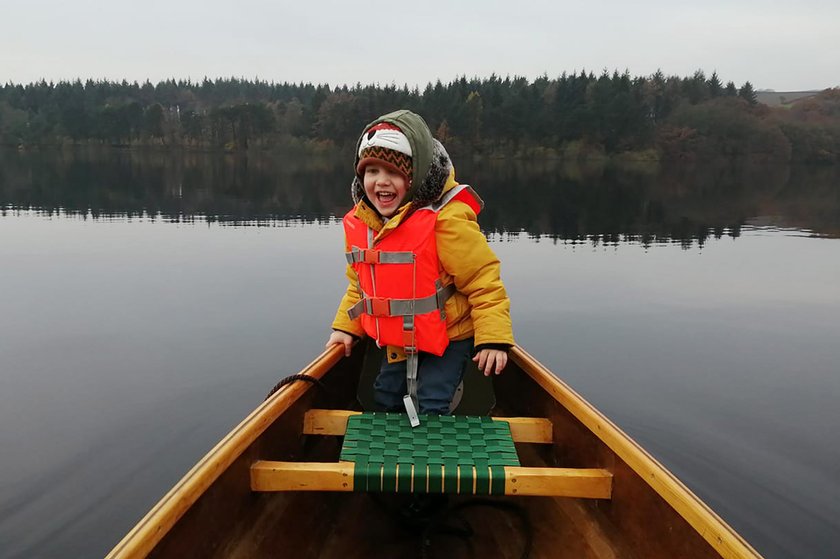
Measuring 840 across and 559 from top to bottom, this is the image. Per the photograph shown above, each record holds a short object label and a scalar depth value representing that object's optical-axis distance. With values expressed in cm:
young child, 294
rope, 321
